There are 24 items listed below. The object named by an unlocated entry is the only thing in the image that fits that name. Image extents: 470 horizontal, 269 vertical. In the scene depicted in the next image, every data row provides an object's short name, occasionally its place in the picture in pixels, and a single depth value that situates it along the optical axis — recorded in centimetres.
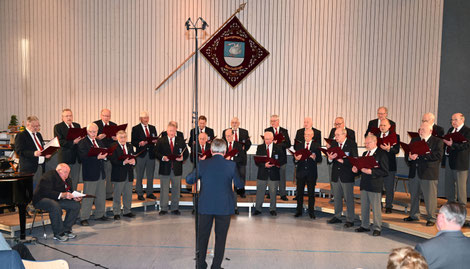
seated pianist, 608
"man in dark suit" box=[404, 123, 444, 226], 659
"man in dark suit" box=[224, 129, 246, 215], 793
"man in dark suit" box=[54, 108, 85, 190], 761
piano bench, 622
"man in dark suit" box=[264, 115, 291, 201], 855
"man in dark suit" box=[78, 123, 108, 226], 702
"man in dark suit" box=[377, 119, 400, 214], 758
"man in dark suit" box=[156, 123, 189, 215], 796
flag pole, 995
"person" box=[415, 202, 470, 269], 260
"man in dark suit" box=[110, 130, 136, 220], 738
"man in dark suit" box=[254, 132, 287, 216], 806
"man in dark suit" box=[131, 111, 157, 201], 855
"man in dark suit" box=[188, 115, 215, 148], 858
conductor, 452
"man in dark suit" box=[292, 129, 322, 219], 779
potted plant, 1001
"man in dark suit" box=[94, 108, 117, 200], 805
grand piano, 546
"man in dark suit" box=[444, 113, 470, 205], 677
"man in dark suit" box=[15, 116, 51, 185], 702
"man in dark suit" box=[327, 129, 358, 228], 723
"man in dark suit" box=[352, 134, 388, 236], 660
